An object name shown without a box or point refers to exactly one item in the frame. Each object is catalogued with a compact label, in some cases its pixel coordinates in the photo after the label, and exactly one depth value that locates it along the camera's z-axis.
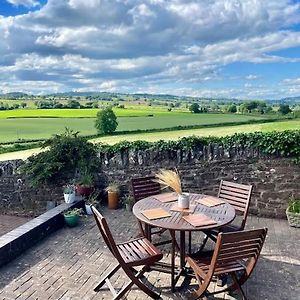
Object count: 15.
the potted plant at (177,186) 4.52
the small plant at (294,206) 6.41
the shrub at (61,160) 7.82
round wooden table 3.90
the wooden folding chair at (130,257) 3.61
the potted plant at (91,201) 7.03
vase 4.52
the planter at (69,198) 6.99
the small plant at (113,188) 7.50
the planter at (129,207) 7.37
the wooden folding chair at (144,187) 5.93
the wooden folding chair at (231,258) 3.22
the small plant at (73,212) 6.32
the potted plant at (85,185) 7.46
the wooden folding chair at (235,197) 4.84
